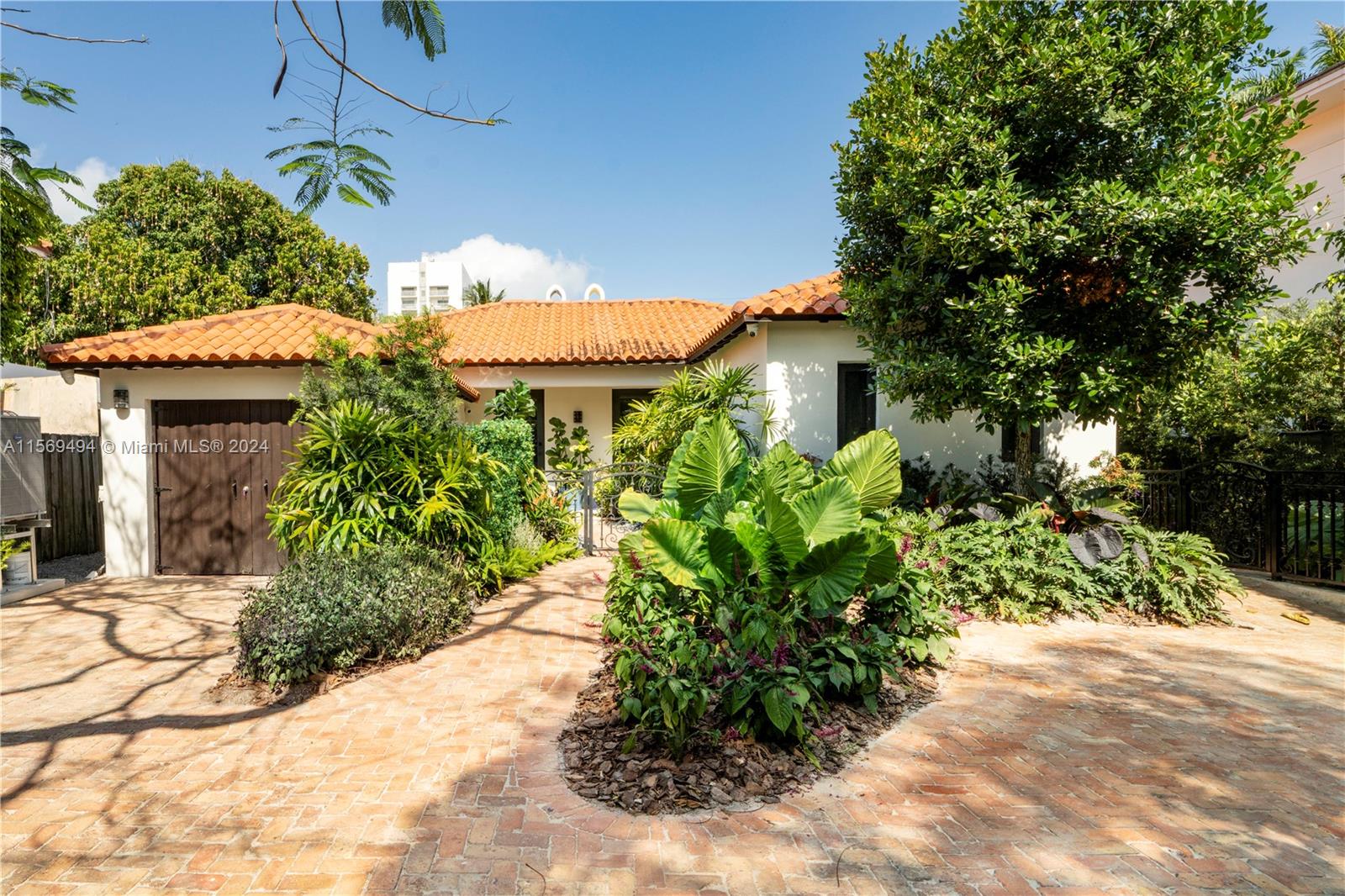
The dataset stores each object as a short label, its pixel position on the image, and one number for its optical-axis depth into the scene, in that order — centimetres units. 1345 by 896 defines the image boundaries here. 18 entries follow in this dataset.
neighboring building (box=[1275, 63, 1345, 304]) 1259
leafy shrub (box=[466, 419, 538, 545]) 872
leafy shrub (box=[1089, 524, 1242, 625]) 679
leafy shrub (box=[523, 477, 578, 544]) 1038
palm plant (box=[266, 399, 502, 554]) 676
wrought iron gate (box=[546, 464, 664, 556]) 1079
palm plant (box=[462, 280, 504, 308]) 2881
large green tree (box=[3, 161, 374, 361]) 1834
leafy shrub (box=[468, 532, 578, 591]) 766
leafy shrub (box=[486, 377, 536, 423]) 1129
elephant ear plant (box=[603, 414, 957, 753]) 376
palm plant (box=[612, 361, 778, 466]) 1005
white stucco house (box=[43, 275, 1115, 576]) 899
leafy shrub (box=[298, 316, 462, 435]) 791
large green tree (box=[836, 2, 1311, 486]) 625
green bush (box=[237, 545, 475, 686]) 502
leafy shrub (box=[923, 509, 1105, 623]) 680
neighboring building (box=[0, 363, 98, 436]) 1362
